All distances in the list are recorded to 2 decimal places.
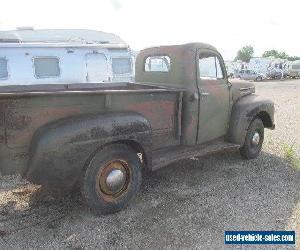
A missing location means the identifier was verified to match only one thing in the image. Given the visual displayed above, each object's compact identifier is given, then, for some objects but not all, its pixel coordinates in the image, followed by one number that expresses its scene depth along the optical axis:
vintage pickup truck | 2.64
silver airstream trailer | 6.33
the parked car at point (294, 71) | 27.37
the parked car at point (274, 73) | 26.33
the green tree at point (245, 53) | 54.73
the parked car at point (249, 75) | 23.91
